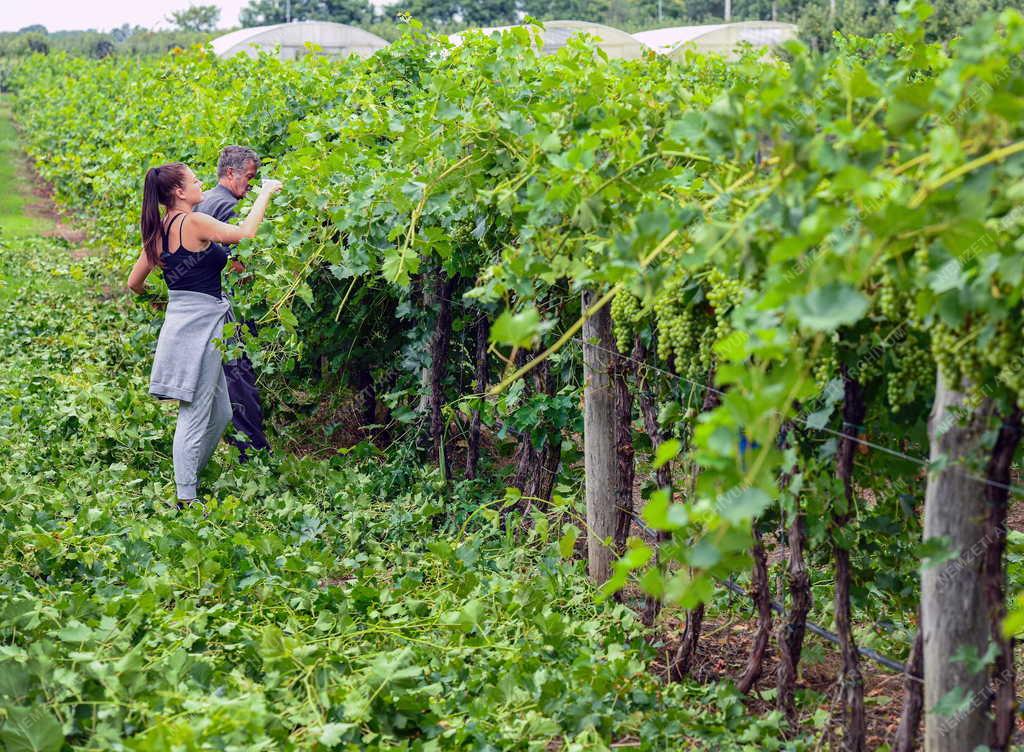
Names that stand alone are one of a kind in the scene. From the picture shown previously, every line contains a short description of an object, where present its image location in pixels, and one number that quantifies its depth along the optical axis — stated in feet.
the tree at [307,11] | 432.25
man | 41.45
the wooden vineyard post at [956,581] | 15.97
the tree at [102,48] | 418.47
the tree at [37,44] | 440.45
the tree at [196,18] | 463.42
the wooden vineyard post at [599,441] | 27.63
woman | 34.83
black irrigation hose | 20.92
